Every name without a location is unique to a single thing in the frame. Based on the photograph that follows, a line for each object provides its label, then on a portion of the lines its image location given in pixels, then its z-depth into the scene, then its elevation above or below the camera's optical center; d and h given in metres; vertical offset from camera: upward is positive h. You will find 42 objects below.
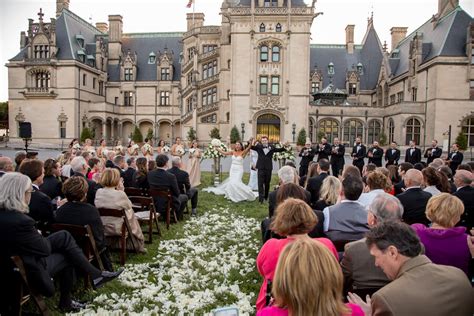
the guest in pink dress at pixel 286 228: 3.92 -0.88
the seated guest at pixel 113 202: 6.97 -1.17
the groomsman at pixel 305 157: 17.52 -0.72
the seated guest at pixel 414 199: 6.12 -0.90
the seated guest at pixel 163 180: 10.05 -1.08
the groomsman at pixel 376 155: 18.42 -0.58
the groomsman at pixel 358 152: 18.94 -0.47
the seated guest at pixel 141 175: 10.58 -1.01
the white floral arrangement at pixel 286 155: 17.92 -0.66
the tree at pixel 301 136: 41.36 +0.58
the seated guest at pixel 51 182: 7.72 -0.92
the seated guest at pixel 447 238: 4.34 -1.07
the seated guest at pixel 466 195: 6.54 -0.87
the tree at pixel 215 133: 43.21 +0.76
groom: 13.81 -0.81
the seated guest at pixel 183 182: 11.45 -1.28
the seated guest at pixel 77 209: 5.77 -1.09
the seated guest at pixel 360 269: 3.85 -1.29
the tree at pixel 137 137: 50.22 +0.18
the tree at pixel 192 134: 44.50 +0.56
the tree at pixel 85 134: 44.08 +0.39
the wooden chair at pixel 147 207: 8.23 -1.61
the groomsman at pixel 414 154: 18.53 -0.52
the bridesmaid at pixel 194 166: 17.41 -1.21
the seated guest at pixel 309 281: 2.27 -0.84
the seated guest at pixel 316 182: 8.82 -0.93
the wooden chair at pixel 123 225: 6.72 -1.56
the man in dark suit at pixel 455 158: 16.66 -0.60
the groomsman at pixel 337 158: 18.36 -0.78
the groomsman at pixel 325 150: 18.28 -0.39
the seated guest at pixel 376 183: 6.68 -0.71
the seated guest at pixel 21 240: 4.31 -1.17
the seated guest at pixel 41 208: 6.06 -1.13
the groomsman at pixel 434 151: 17.77 -0.35
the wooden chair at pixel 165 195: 9.46 -1.39
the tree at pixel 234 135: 42.08 +0.56
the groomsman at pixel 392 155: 18.78 -0.58
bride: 14.30 -1.67
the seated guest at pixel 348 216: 5.28 -1.04
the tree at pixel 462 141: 38.09 +0.32
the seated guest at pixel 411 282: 2.65 -1.01
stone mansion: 42.31 +7.89
